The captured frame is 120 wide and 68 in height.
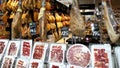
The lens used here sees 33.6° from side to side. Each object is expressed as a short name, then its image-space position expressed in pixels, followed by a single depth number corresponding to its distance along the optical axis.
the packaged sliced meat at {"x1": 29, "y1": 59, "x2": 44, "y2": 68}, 1.92
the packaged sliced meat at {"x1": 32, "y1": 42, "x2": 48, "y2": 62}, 1.96
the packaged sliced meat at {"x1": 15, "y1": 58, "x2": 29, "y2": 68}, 2.03
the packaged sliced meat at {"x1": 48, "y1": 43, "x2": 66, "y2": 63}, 1.87
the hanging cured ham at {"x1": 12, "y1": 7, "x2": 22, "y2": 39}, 2.24
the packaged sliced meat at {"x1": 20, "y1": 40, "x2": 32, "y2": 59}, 2.06
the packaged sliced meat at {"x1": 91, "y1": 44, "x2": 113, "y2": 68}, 1.69
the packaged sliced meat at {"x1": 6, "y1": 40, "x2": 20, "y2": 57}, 2.13
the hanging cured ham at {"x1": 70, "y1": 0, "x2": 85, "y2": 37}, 1.93
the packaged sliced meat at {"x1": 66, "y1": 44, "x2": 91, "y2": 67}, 1.77
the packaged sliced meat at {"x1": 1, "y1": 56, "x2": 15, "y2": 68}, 2.11
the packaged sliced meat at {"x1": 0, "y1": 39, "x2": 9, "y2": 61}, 2.22
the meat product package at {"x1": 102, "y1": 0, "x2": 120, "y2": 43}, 1.79
